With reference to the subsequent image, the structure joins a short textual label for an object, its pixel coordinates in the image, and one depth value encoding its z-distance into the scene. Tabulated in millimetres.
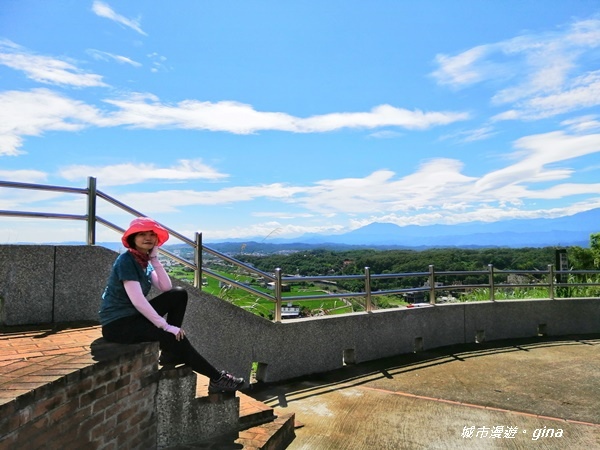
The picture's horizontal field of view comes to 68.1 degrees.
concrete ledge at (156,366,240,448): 3615
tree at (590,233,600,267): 18959
